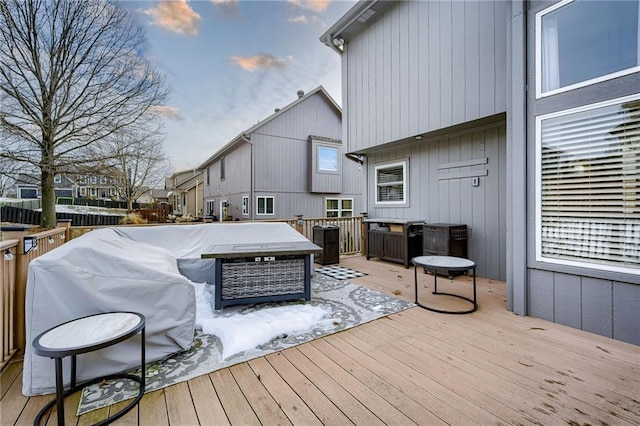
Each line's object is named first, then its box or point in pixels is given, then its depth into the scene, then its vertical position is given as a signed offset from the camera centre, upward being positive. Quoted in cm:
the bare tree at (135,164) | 802 +213
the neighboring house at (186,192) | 1806 +171
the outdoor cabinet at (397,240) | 531 -58
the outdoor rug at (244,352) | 178 -117
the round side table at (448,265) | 308 -62
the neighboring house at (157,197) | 2331 +156
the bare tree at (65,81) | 630 +344
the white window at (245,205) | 1036 +30
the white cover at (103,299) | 176 -62
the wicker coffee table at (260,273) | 308 -73
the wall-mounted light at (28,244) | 227 -26
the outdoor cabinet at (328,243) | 563 -65
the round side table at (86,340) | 138 -69
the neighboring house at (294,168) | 1017 +185
